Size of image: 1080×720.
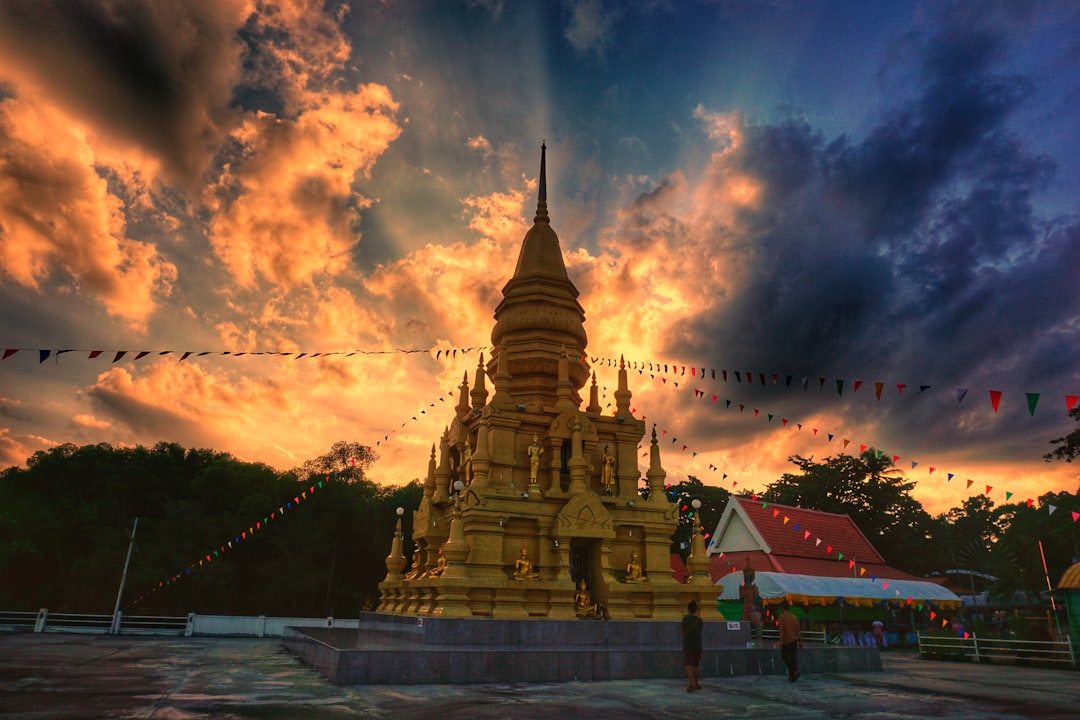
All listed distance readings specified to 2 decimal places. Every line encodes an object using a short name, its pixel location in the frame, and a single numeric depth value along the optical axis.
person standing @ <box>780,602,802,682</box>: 14.33
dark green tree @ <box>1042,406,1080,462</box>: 28.70
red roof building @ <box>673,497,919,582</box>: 29.95
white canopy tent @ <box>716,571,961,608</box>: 25.94
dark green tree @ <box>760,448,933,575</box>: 46.34
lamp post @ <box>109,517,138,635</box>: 28.89
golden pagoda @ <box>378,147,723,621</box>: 18.03
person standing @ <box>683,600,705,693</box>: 12.56
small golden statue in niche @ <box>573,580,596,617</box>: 18.45
